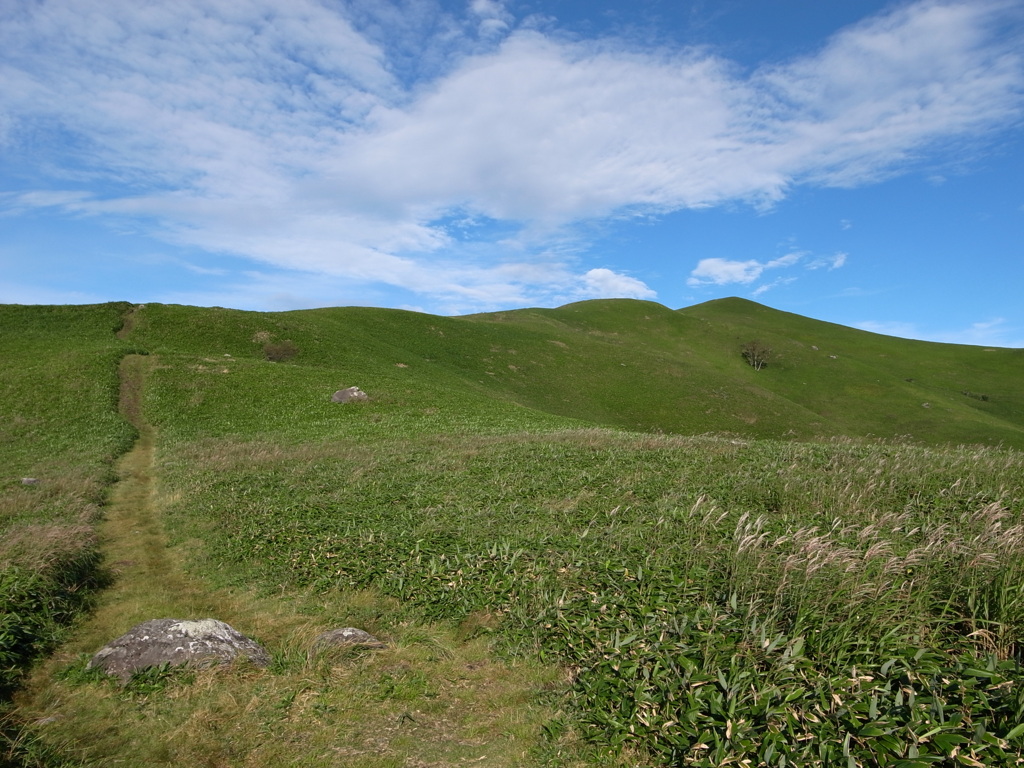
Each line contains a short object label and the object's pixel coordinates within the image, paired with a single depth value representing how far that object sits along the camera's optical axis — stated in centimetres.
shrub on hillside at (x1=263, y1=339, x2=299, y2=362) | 5500
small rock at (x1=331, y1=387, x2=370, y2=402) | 3931
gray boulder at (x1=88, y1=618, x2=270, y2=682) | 779
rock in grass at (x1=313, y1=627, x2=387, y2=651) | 820
